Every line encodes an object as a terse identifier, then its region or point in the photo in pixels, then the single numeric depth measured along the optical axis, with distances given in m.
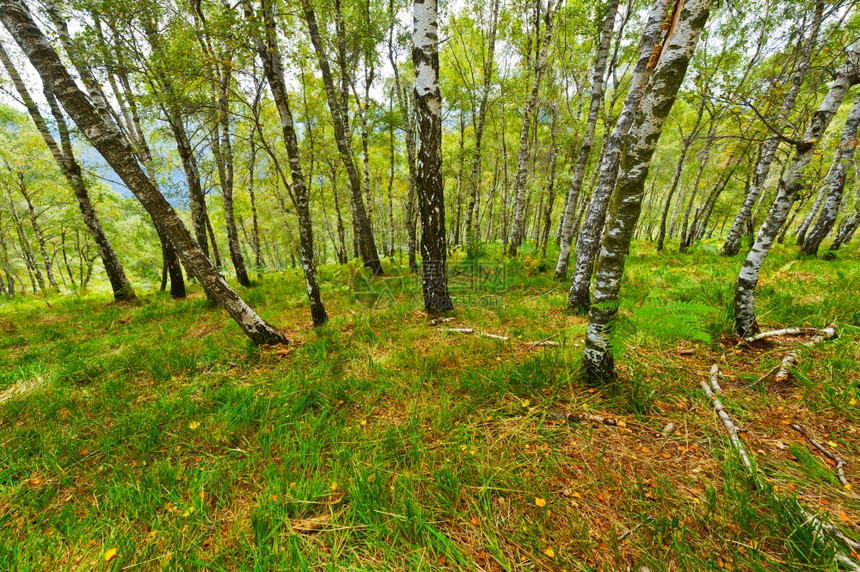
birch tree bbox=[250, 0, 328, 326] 4.14
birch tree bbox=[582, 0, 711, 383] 2.07
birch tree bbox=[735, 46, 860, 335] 3.10
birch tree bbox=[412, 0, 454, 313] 4.37
